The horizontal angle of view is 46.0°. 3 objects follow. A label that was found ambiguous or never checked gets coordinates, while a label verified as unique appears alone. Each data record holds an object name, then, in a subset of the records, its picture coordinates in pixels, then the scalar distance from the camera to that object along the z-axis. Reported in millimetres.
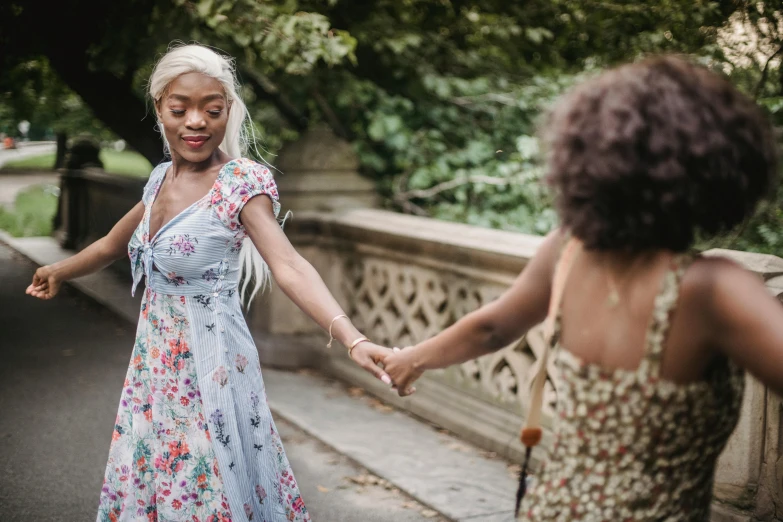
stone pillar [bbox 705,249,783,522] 3646
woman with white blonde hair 3066
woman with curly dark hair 1665
